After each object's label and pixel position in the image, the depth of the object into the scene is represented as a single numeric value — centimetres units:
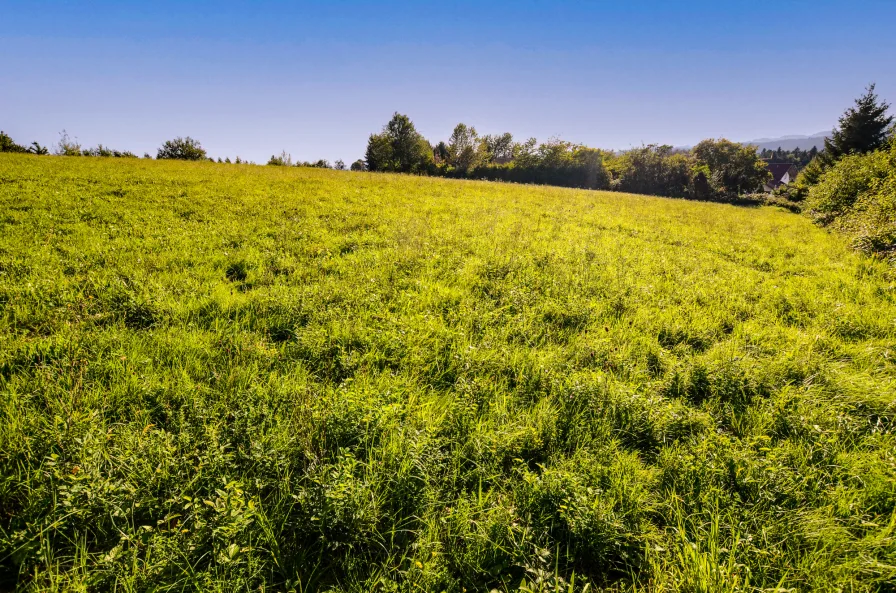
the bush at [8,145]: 2839
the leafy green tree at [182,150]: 4105
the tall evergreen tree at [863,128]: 3966
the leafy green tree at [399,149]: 6500
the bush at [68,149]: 3116
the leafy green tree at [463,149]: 6888
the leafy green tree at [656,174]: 5941
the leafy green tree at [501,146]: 9269
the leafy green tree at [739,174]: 5822
